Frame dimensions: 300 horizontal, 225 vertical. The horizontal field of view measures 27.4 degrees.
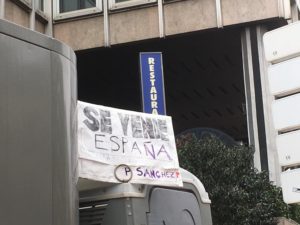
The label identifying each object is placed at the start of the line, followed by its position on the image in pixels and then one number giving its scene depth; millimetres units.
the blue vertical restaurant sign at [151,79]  16362
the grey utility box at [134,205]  3020
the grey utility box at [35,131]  2280
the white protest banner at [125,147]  2906
